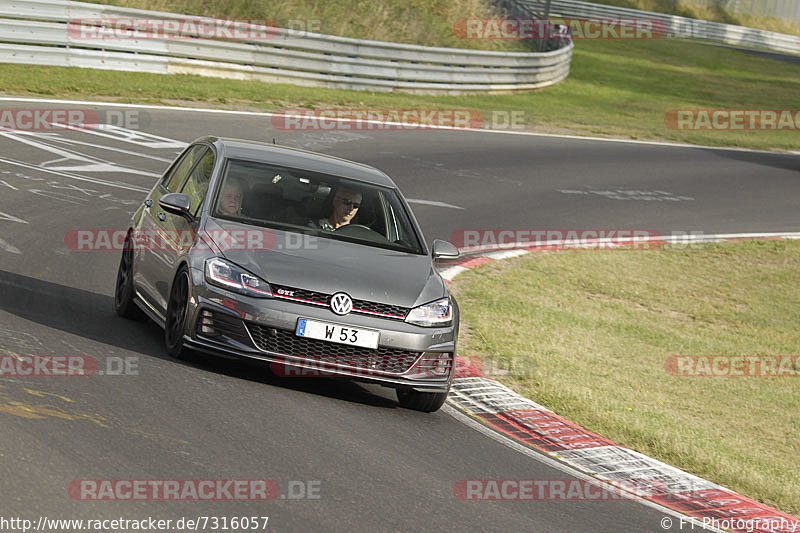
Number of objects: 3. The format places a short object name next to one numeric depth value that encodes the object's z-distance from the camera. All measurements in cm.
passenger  1652
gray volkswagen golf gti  1472
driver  1695
